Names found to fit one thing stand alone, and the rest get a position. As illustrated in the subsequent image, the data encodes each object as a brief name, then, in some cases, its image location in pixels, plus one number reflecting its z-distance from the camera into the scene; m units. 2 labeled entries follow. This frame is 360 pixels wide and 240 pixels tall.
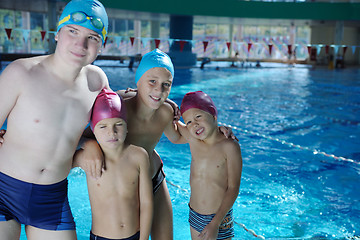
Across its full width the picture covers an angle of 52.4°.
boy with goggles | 1.77
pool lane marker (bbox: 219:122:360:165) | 6.26
